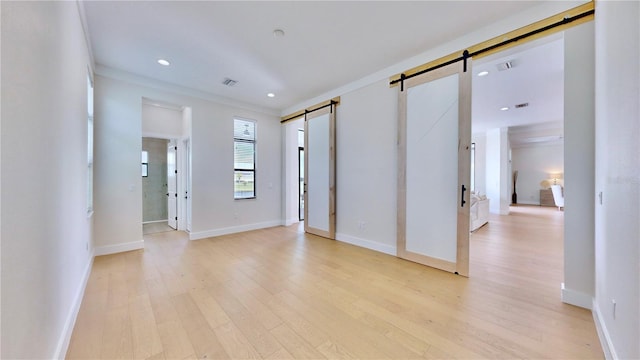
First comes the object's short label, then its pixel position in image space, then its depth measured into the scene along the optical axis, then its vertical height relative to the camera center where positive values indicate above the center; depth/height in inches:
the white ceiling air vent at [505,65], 141.0 +69.8
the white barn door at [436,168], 114.6 +5.5
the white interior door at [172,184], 217.6 -5.7
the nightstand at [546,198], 393.1 -32.3
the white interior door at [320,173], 182.5 +4.8
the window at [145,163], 256.2 +16.1
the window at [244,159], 211.5 +18.1
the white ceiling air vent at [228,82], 163.9 +68.5
